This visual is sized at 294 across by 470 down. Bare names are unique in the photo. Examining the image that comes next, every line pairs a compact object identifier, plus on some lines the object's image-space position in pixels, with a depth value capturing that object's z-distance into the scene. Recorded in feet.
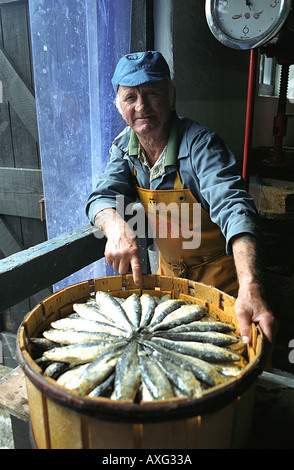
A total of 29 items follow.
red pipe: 9.08
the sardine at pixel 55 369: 4.38
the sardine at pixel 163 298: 6.23
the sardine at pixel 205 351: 4.54
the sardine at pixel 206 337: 4.88
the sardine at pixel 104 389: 3.97
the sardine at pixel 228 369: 4.36
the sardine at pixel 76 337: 4.90
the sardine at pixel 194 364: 4.07
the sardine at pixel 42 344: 4.92
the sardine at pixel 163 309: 5.51
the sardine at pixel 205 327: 5.21
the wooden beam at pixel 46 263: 6.15
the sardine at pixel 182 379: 3.85
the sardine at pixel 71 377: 4.13
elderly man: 6.09
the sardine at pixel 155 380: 3.83
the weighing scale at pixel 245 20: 7.83
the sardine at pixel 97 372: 3.98
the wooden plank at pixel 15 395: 4.99
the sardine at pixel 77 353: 4.52
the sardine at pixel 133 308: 5.52
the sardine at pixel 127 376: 3.83
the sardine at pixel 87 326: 5.17
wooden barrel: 3.25
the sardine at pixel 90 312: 5.56
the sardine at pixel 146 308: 5.51
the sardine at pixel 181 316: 5.33
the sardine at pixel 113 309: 5.38
